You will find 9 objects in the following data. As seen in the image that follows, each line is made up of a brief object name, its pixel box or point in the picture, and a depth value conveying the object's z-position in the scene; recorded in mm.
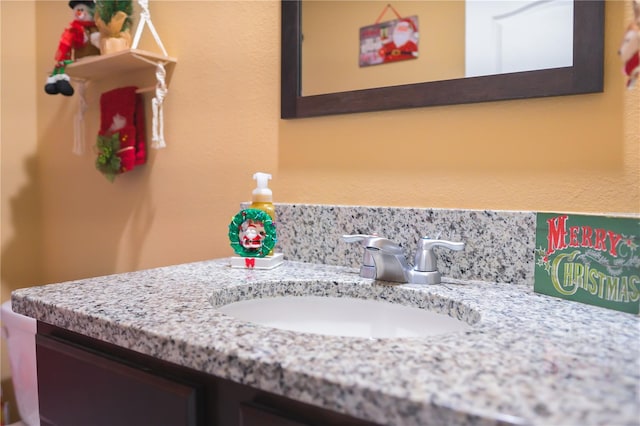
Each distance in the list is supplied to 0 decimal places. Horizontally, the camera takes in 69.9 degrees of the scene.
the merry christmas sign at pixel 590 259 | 563
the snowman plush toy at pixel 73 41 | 1384
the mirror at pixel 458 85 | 718
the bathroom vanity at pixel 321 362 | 345
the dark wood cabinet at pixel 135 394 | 438
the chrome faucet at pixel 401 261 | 770
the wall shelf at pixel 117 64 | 1218
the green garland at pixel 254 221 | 904
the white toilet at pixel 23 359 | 1310
